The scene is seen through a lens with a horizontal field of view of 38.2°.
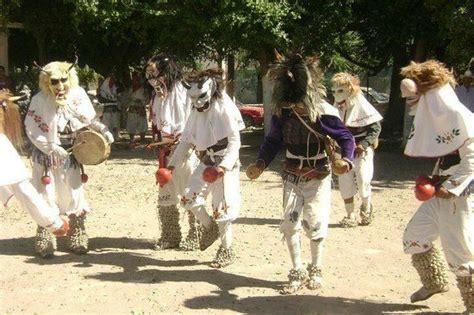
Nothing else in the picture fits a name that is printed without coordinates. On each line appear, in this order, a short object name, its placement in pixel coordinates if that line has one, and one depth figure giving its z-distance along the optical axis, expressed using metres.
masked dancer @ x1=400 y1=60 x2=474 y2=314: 4.77
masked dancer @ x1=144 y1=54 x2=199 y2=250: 7.07
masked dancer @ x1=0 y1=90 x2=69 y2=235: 5.31
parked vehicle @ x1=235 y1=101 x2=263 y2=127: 22.80
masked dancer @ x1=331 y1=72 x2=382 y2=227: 8.29
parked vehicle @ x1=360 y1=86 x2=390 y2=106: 23.50
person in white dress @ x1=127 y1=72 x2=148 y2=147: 17.09
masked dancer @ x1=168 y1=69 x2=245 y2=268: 6.48
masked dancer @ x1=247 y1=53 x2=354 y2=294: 5.64
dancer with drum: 6.82
